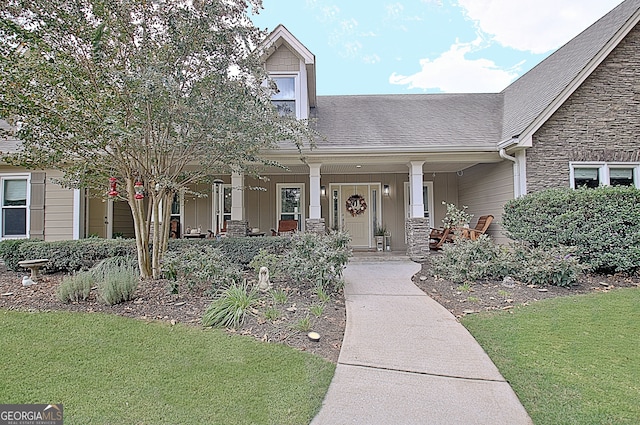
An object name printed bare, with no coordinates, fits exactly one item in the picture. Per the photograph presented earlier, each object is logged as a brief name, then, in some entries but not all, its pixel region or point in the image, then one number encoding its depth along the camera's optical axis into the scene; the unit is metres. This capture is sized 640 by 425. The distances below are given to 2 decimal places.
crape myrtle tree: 4.79
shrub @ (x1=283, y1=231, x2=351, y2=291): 5.54
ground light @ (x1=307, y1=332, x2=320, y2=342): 3.83
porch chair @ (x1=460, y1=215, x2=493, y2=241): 8.86
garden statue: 5.32
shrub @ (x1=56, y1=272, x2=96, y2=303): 4.85
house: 8.43
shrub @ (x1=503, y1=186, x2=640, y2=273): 6.39
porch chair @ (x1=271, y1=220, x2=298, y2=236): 10.90
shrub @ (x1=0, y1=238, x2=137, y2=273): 7.19
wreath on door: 12.11
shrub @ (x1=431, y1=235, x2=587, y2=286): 5.87
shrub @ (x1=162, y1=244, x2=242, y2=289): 5.20
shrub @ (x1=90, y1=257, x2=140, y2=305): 4.80
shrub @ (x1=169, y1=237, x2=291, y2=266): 7.45
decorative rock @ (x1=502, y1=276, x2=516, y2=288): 5.92
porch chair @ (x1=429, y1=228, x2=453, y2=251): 9.91
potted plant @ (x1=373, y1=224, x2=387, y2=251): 11.45
